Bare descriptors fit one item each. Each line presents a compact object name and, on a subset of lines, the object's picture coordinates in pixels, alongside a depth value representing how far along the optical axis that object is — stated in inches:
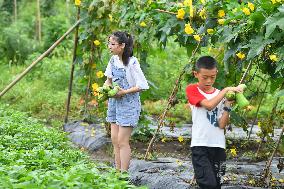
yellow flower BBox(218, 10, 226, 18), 319.9
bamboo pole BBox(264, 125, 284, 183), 306.8
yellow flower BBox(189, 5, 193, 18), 339.4
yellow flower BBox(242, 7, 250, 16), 275.2
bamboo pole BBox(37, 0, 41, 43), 1067.8
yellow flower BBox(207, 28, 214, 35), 318.2
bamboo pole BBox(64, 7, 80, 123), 505.8
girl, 328.5
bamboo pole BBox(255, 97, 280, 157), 365.7
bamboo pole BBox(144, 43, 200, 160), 359.0
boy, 260.5
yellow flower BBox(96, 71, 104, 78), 453.5
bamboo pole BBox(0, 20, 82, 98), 477.1
